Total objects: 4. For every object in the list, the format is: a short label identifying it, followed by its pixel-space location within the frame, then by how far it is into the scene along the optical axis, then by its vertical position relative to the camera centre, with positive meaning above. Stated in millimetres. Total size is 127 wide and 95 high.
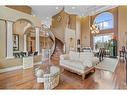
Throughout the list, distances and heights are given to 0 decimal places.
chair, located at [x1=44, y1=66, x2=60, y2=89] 1725 -792
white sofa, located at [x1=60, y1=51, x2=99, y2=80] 2292 -504
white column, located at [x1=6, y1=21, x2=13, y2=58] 2464 +195
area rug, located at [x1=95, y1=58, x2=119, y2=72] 2866 -807
